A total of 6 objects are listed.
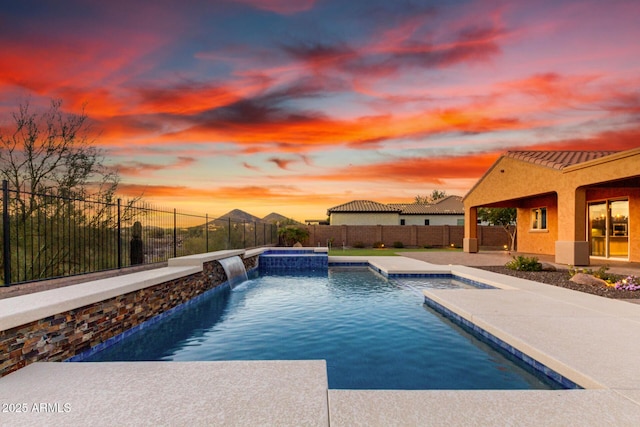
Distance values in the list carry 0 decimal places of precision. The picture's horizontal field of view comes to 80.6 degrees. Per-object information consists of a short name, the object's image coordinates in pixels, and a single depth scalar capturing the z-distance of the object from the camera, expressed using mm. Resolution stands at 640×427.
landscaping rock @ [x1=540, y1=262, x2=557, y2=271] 12338
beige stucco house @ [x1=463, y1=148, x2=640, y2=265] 13008
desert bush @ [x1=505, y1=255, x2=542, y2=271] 12219
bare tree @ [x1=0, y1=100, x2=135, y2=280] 7655
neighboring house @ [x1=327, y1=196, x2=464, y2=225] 37594
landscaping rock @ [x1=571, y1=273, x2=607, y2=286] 9211
